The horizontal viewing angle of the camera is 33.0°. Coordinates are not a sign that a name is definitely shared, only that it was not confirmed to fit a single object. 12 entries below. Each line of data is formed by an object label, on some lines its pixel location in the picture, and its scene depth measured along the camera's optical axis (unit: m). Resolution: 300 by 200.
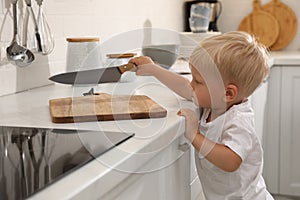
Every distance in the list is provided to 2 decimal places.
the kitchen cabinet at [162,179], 0.96
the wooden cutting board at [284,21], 3.22
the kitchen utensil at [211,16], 3.20
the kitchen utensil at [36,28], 1.58
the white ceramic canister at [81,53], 1.74
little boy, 1.18
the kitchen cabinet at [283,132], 2.78
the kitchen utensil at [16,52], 1.51
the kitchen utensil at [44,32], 1.65
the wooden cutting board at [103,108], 1.14
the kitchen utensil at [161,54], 2.08
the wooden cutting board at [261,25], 3.21
